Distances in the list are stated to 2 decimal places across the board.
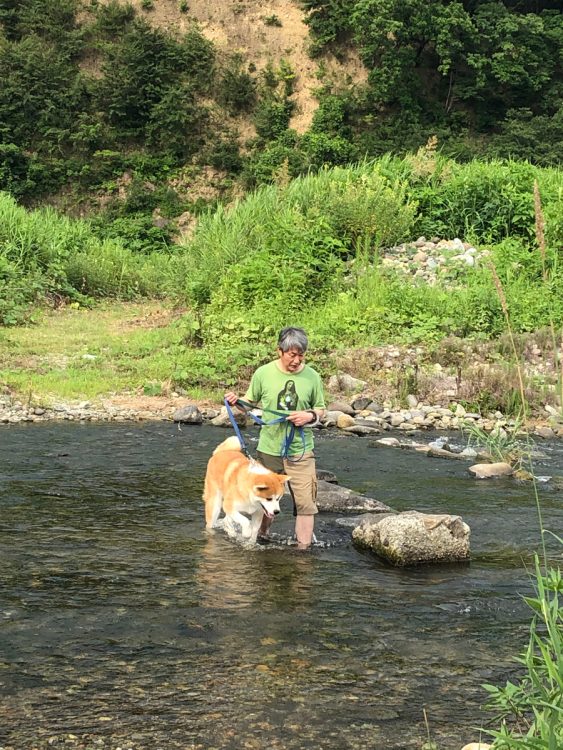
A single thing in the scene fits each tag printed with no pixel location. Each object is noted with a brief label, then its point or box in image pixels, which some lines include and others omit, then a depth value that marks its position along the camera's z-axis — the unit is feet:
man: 21.49
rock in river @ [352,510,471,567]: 21.17
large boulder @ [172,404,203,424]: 38.19
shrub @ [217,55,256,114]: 115.24
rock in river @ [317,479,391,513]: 26.17
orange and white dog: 20.59
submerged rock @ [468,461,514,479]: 30.71
